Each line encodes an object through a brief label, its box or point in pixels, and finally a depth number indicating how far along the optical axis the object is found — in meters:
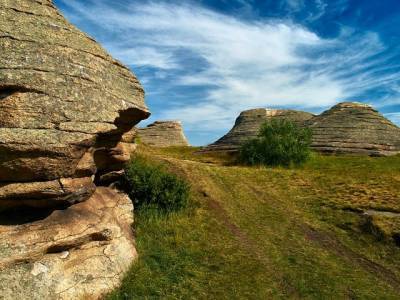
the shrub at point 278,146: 39.19
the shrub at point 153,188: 19.98
